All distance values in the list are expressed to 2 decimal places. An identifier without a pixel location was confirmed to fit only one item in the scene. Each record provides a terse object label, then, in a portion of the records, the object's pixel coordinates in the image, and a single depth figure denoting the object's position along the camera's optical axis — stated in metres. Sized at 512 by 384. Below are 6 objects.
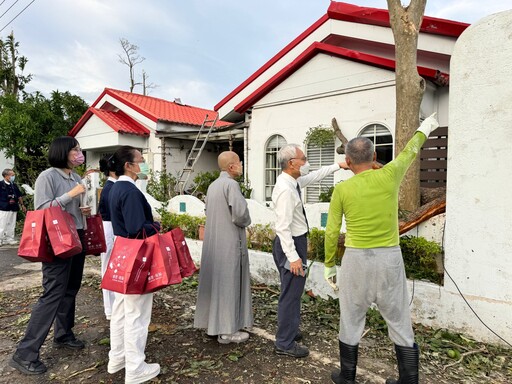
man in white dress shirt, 3.07
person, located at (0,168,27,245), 8.79
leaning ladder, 10.41
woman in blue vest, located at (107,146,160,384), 2.66
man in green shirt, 2.44
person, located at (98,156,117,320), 3.85
